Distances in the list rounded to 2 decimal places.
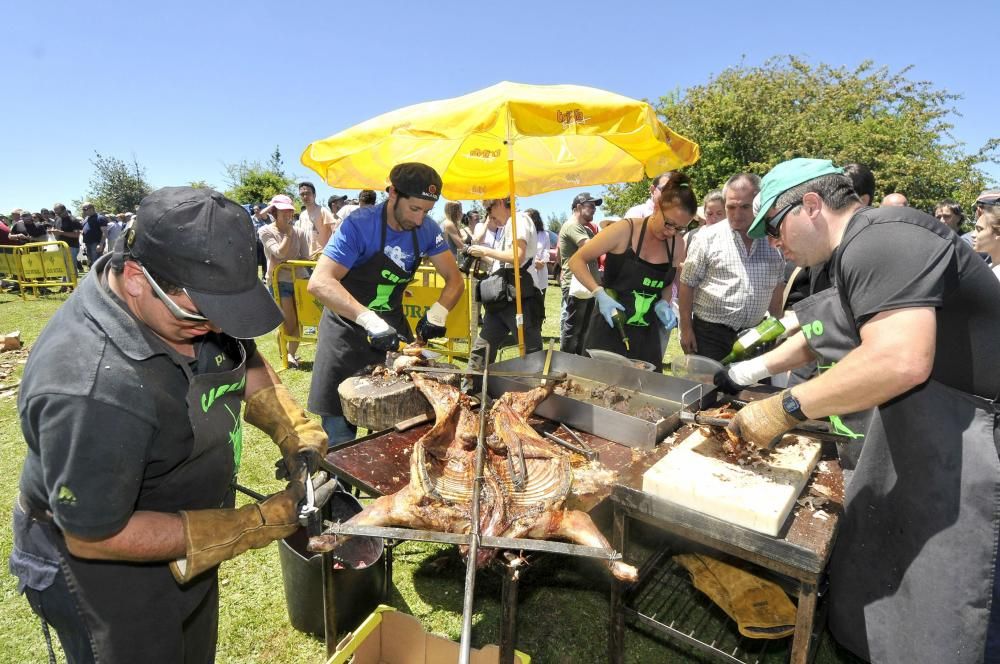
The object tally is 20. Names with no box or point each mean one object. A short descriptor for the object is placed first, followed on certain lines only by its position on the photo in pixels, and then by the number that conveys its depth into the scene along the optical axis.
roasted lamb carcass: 2.01
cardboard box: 2.37
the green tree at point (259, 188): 32.84
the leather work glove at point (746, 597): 2.44
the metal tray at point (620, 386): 2.66
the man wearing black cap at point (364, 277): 3.56
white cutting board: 1.90
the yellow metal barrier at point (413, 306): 7.15
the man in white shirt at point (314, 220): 9.20
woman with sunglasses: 4.30
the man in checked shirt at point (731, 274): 4.26
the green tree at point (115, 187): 50.57
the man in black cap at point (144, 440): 1.36
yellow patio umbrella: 3.42
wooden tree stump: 2.98
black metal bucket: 2.68
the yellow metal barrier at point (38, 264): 12.97
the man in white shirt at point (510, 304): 6.23
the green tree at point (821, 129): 23.52
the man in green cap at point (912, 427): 1.76
